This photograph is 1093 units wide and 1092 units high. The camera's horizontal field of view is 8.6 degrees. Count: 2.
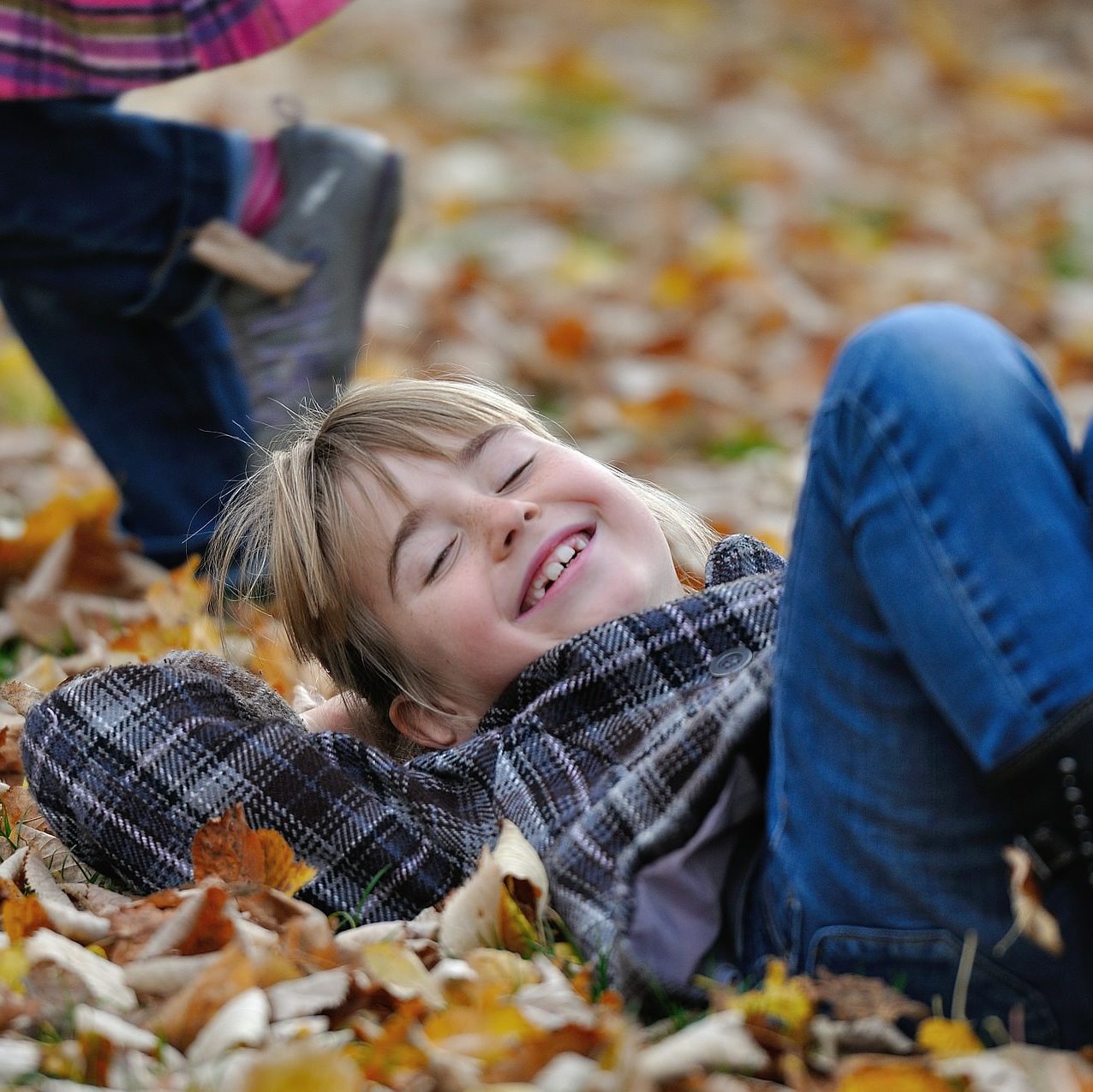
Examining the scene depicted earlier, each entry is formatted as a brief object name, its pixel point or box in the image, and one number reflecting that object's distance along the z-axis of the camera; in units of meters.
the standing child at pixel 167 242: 4.64
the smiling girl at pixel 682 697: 3.90
